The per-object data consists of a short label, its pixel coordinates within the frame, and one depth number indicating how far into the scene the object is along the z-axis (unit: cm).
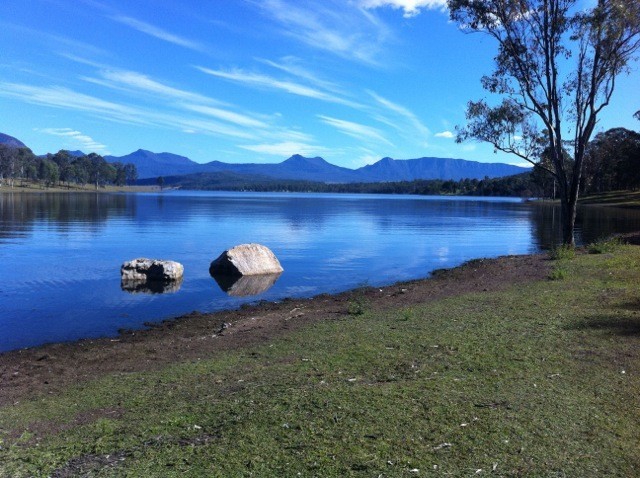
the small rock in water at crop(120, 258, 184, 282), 2245
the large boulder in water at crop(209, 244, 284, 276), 2402
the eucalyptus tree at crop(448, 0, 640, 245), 2398
